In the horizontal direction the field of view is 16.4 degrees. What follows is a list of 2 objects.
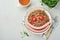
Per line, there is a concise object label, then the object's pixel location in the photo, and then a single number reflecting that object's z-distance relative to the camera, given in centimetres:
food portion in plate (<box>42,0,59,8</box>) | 126
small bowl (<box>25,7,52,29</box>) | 125
